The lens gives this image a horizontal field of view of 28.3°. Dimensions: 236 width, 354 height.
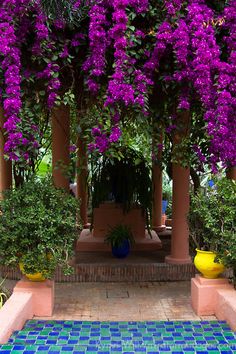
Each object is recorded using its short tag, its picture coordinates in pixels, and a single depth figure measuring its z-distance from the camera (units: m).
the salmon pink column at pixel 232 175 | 6.73
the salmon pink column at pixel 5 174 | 6.85
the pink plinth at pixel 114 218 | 7.50
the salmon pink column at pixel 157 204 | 9.24
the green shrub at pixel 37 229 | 4.38
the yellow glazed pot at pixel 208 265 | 4.59
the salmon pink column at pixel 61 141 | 6.14
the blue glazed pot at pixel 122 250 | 6.71
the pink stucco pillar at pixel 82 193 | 8.52
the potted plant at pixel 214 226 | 4.35
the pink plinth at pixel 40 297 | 4.61
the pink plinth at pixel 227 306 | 4.12
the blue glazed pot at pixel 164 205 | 11.70
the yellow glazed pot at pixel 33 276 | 4.54
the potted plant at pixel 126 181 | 7.30
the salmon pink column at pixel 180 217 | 6.15
